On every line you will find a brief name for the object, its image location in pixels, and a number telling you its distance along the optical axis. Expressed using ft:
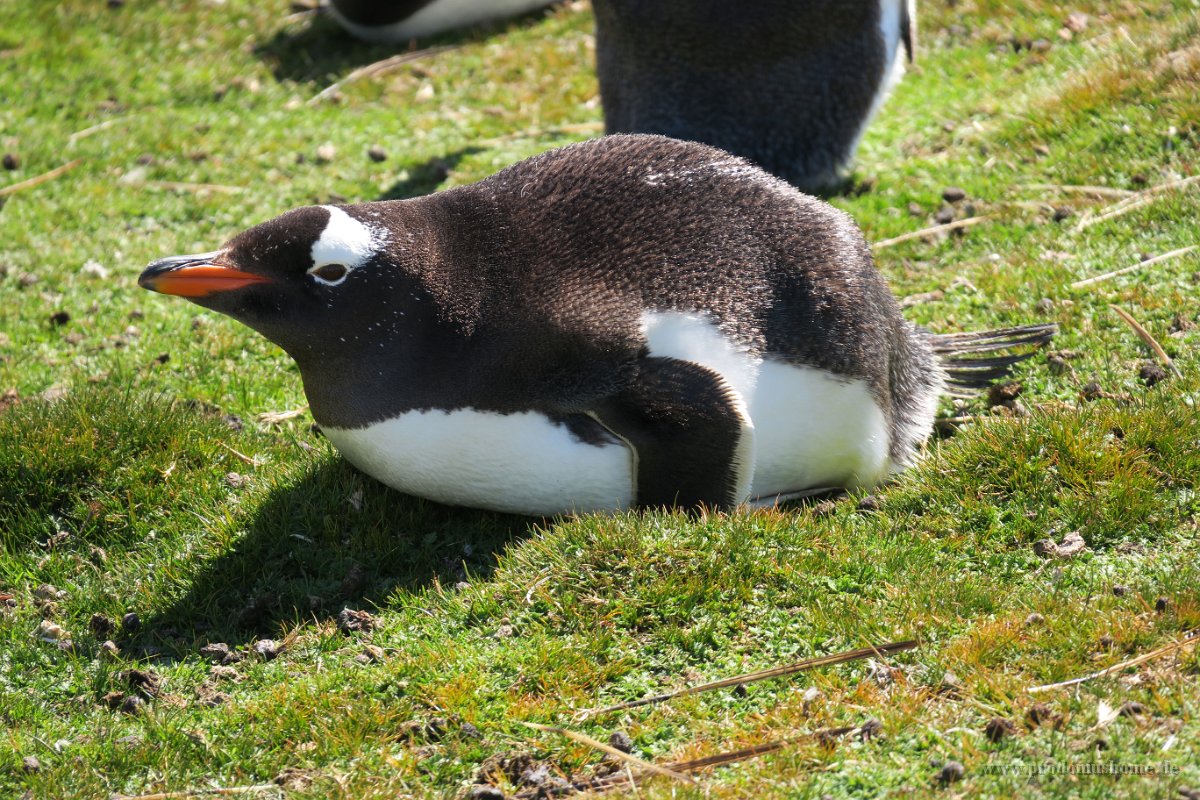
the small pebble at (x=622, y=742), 26.73
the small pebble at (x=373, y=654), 30.22
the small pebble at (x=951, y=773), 24.27
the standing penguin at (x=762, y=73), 52.06
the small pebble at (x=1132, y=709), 24.98
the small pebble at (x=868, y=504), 34.73
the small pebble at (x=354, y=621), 31.53
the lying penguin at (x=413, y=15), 70.33
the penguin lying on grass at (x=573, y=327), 32.27
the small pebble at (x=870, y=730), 25.89
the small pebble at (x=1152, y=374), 37.60
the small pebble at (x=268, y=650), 31.22
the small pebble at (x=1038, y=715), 25.34
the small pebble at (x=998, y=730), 25.14
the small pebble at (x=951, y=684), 26.94
